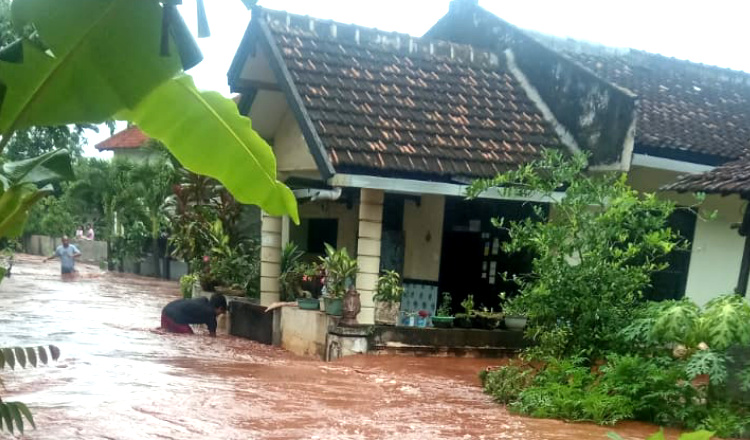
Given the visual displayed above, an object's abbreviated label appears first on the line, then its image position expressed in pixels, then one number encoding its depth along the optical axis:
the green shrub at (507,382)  7.36
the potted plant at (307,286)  10.39
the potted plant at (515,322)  10.16
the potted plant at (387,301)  9.61
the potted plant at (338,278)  9.45
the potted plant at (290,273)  11.52
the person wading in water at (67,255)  21.44
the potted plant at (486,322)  10.44
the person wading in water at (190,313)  11.63
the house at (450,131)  9.45
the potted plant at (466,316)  10.12
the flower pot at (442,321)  10.01
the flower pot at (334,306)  9.44
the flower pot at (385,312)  9.63
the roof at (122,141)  33.81
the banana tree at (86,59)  1.86
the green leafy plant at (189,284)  15.34
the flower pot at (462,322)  10.36
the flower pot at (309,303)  10.35
